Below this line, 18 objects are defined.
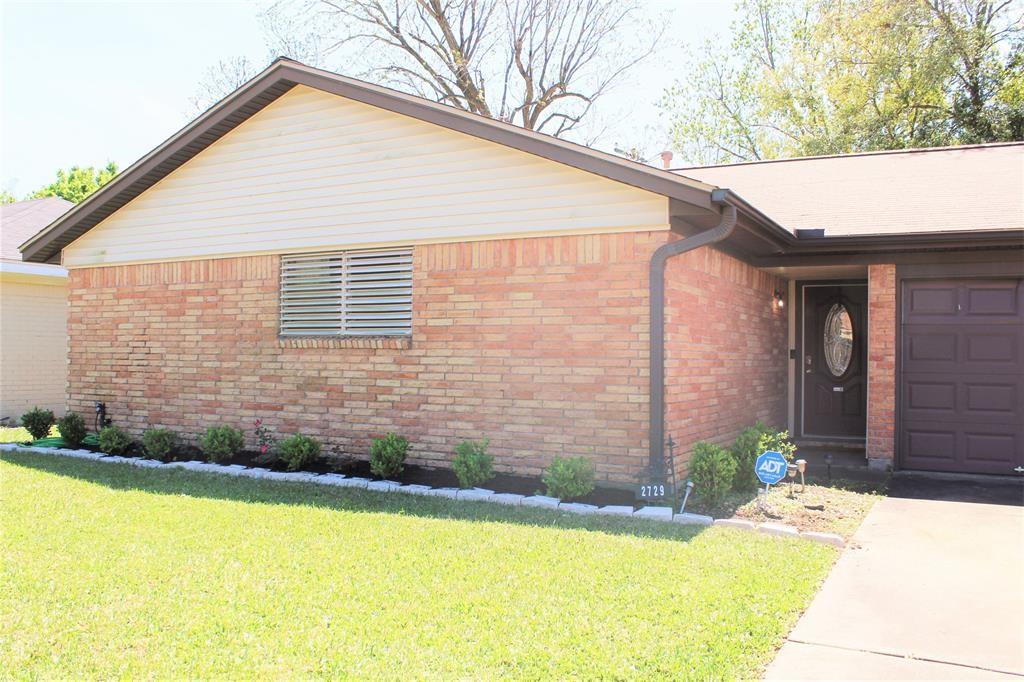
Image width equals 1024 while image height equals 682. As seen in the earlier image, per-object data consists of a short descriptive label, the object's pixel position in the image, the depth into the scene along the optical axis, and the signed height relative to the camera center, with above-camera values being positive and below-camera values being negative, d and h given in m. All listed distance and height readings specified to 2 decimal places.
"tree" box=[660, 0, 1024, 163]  22.25 +8.33
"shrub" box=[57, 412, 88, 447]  10.92 -1.12
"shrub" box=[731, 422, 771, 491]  8.02 -1.06
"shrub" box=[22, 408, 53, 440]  11.75 -1.11
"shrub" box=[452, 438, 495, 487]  7.81 -1.12
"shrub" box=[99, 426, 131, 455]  10.39 -1.20
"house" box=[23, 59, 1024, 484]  7.81 +0.69
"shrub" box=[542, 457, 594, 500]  7.32 -1.16
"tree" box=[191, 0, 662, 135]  23.62 +9.28
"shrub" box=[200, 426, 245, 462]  9.59 -1.13
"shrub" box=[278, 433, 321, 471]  9.00 -1.14
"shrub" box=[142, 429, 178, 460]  9.93 -1.18
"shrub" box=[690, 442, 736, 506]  7.21 -1.08
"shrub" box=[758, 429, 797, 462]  8.35 -0.99
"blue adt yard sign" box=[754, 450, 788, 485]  6.84 -0.98
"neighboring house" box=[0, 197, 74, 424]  14.63 +0.29
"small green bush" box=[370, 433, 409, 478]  8.32 -1.10
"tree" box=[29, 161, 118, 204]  37.84 +8.03
